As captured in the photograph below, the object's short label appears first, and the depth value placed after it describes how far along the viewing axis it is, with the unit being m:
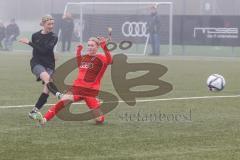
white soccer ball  15.12
